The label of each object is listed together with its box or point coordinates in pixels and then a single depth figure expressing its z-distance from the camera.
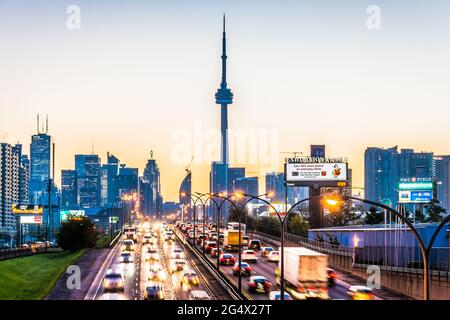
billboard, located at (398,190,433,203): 104.69
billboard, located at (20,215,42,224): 173.62
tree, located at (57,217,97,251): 110.75
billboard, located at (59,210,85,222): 185.62
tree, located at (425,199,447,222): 120.81
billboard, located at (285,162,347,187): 113.12
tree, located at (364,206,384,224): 125.56
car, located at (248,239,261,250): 102.75
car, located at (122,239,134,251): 103.30
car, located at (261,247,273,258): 88.10
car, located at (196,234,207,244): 117.09
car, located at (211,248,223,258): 90.93
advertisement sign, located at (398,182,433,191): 104.91
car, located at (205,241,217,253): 97.04
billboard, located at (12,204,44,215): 190.80
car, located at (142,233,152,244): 121.20
